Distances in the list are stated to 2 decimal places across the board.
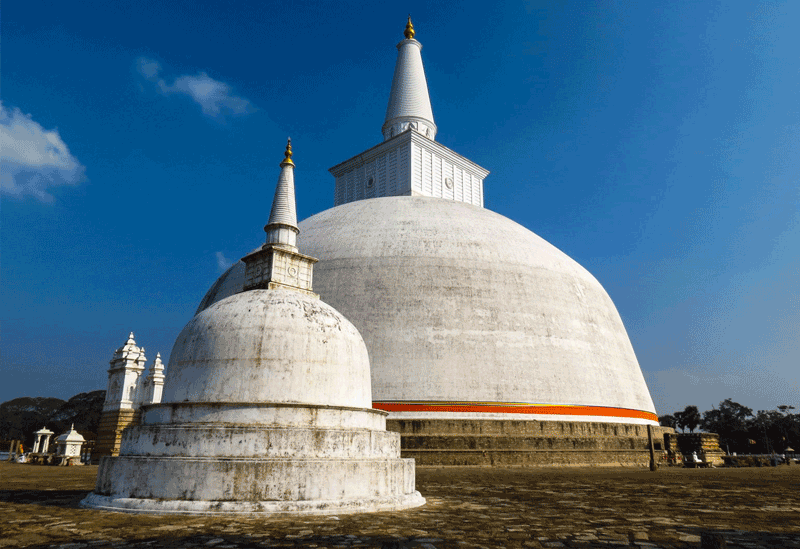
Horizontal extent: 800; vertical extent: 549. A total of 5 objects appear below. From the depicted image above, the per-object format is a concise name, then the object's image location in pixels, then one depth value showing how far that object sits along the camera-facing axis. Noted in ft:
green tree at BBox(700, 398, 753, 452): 217.15
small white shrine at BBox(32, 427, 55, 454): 132.87
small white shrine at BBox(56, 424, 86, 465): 103.40
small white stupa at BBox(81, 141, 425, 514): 29.43
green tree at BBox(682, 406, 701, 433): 221.46
